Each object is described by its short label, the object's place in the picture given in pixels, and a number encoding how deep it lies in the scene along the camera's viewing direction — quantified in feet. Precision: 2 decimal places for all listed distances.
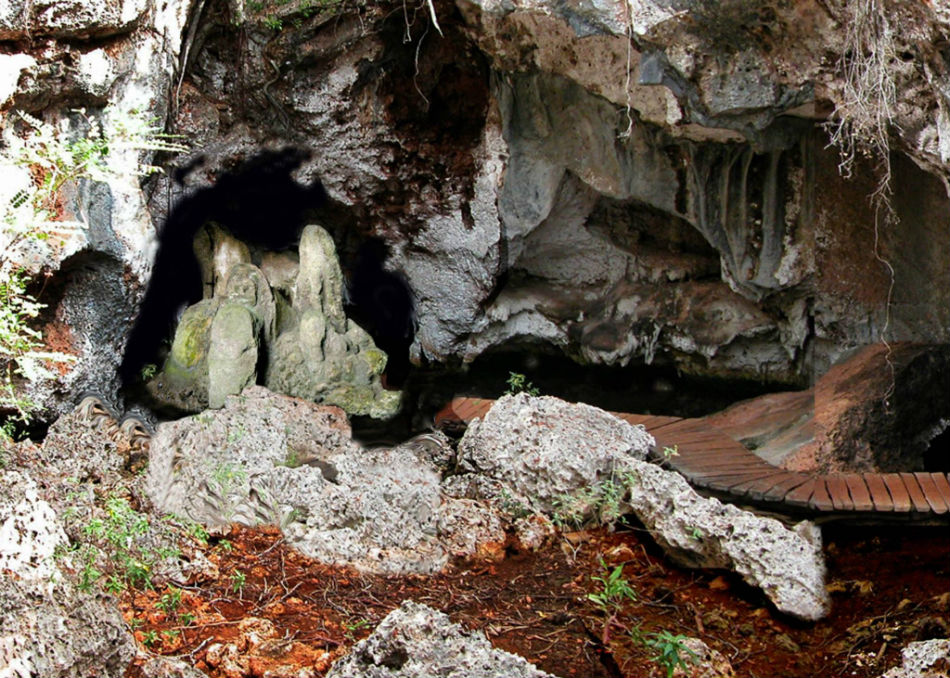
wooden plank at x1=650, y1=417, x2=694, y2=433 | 21.21
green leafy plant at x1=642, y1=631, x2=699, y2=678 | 12.34
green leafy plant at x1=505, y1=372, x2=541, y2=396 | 23.51
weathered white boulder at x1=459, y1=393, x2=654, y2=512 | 17.20
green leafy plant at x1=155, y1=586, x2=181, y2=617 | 13.26
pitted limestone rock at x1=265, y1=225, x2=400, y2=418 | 23.76
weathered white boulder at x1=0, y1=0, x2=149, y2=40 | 16.71
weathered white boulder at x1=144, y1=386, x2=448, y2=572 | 15.89
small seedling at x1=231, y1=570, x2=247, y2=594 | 14.40
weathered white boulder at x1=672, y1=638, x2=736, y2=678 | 12.57
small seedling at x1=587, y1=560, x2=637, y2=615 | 14.42
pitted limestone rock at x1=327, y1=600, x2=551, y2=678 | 9.64
